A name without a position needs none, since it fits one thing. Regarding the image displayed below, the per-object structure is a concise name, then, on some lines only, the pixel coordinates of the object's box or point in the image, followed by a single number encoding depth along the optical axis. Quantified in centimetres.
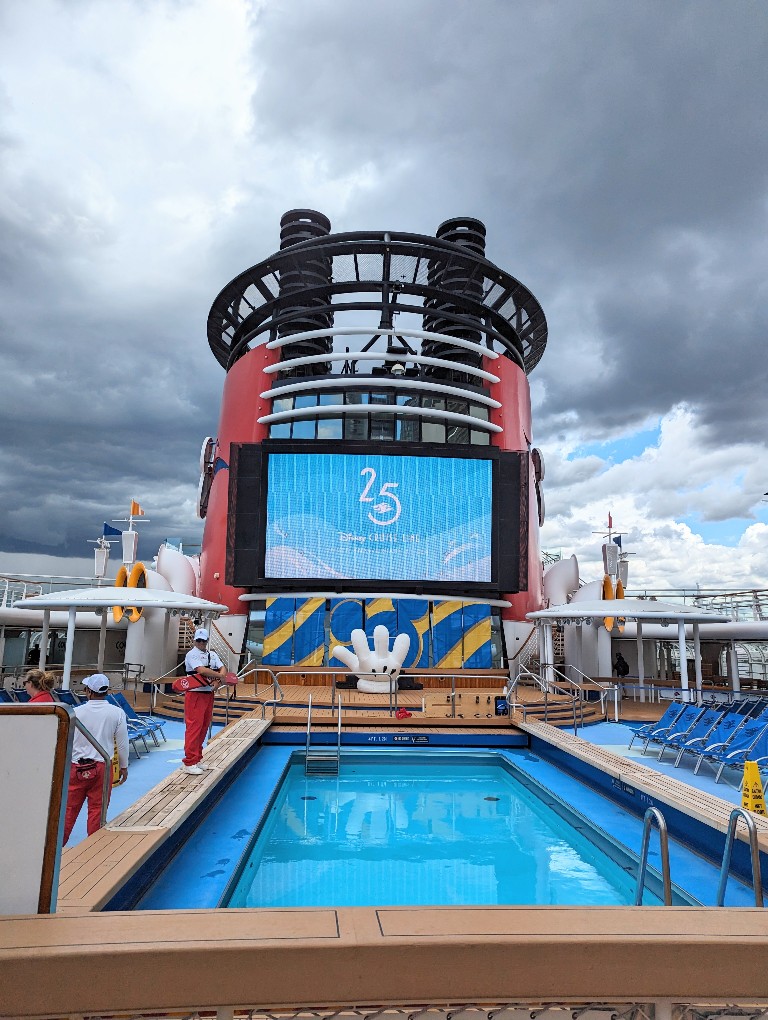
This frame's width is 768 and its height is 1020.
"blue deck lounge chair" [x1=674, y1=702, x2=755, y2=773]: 1045
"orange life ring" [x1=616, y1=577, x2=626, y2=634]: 2171
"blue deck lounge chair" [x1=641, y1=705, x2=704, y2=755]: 1189
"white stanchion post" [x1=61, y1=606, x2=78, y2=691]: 1496
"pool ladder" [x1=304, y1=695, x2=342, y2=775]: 1200
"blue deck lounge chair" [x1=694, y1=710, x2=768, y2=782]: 958
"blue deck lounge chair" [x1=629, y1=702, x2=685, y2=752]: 1209
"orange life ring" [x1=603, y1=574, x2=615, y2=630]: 2179
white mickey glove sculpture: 1792
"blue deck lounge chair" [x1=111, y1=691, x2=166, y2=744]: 1205
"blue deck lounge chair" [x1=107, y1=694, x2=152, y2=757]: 1128
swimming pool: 608
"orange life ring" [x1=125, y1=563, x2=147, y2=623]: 1848
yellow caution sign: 736
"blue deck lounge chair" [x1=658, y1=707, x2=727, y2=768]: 1085
